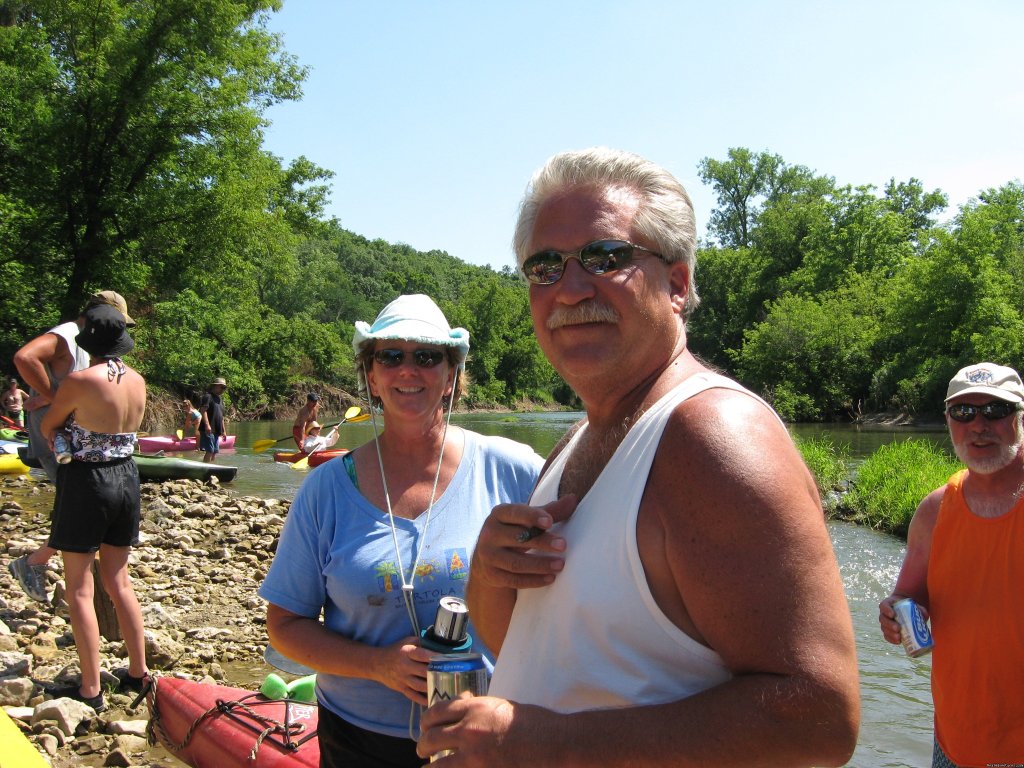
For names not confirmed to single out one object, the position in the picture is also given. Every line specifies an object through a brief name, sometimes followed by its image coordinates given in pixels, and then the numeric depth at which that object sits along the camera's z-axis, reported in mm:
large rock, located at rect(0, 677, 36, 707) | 4121
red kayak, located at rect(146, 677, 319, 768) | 3156
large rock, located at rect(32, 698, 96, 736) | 3930
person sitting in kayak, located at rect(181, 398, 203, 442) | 19219
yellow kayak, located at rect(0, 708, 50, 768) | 2709
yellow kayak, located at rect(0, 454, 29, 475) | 13367
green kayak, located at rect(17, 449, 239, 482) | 14141
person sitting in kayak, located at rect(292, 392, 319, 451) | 18734
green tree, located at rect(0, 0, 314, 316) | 19906
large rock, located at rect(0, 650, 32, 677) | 4457
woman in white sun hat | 2209
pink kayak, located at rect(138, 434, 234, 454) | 19578
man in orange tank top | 2543
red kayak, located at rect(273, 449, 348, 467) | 17855
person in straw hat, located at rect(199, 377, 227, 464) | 17938
